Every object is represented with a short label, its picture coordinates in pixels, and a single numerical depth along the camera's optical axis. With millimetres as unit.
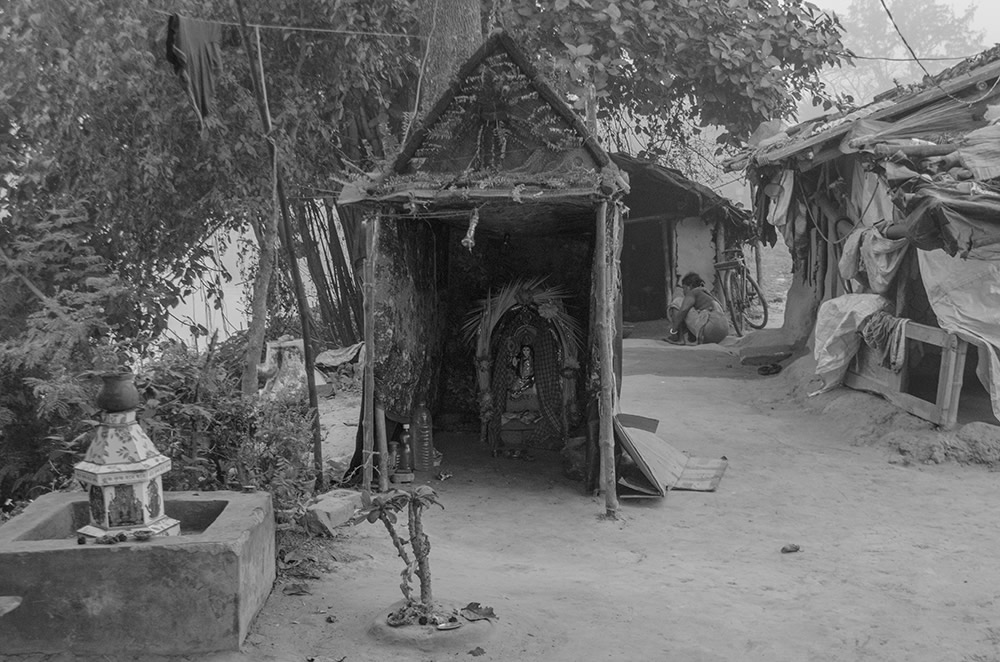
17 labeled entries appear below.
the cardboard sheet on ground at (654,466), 6746
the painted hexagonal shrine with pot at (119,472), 3719
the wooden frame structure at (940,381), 7590
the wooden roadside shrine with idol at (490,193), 6398
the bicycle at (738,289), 16609
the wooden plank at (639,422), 7543
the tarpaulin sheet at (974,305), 7332
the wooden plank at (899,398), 7883
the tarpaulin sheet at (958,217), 6730
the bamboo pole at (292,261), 4938
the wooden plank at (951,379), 7551
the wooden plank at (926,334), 7688
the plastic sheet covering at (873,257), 8648
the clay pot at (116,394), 3740
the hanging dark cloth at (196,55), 5109
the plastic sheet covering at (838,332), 8984
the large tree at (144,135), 7758
